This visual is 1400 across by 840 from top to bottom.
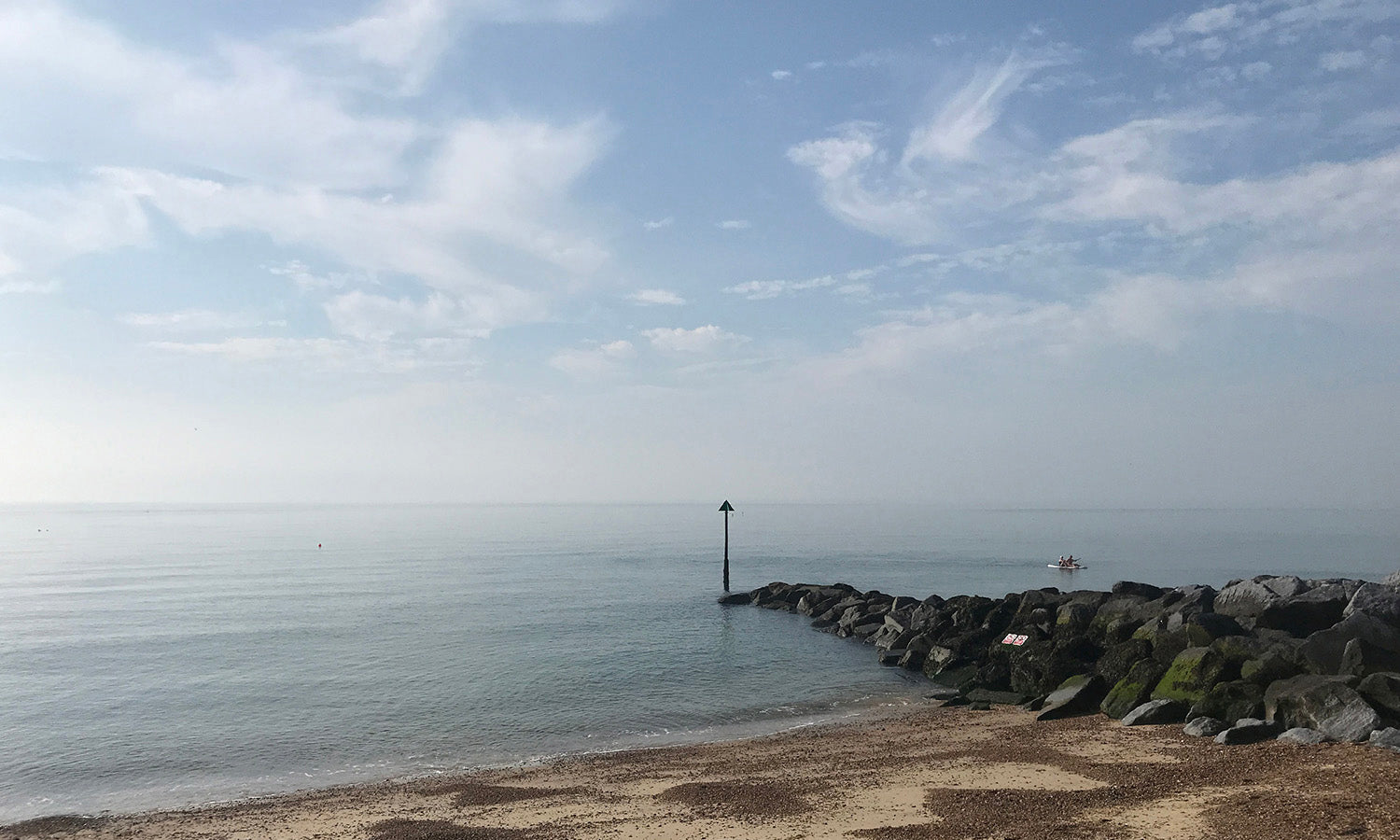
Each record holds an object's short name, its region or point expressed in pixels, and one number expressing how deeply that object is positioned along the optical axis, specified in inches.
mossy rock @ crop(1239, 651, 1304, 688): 689.6
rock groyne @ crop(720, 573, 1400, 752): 606.9
